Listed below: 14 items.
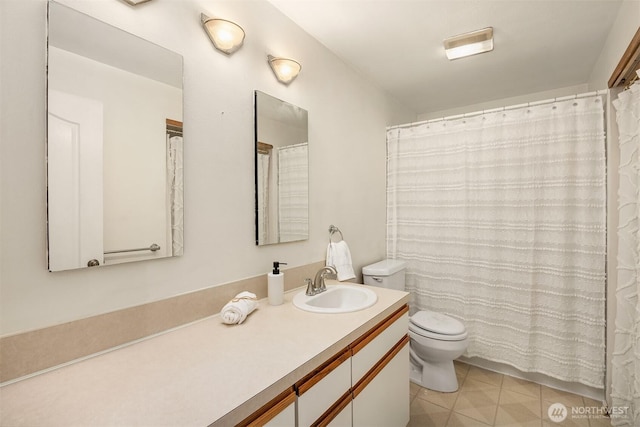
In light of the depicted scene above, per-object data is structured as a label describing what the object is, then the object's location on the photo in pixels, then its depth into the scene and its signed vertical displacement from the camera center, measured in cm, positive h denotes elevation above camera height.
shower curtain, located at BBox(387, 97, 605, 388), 202 -14
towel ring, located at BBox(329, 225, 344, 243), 210 -13
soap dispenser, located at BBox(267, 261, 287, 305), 146 -37
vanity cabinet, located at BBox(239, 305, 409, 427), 90 -66
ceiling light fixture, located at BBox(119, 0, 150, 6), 107 +74
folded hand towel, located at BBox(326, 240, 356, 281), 197 -32
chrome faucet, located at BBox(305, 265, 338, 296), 162 -39
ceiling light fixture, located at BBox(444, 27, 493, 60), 194 +112
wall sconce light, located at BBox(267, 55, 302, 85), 165 +79
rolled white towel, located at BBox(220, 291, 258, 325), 122 -41
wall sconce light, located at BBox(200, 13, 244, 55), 131 +79
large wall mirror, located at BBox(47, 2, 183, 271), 92 +22
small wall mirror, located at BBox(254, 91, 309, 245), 157 +23
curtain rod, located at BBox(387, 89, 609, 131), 196 +77
